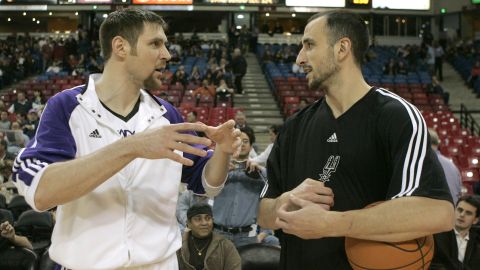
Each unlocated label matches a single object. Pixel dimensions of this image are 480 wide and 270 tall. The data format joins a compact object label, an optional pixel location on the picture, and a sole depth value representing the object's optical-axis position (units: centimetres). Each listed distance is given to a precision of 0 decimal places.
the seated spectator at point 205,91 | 1486
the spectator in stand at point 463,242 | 436
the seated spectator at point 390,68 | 1956
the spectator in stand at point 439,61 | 2225
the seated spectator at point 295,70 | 1862
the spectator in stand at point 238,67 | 1766
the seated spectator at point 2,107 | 1355
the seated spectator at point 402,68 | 1965
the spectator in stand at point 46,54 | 2220
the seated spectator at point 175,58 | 1933
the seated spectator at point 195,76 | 1690
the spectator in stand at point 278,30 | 2860
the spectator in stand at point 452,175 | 674
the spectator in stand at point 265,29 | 2883
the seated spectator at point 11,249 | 549
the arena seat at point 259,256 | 518
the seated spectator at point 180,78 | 1639
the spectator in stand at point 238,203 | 619
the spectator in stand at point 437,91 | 1661
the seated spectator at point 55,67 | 1995
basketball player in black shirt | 199
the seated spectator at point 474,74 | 2031
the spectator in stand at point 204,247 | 523
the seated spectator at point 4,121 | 1220
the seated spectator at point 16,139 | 1071
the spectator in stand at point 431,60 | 2190
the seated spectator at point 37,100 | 1437
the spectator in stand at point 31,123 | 1187
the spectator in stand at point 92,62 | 1841
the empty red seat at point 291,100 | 1528
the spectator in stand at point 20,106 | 1409
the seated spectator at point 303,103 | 1362
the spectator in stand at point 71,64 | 2007
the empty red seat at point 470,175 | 924
